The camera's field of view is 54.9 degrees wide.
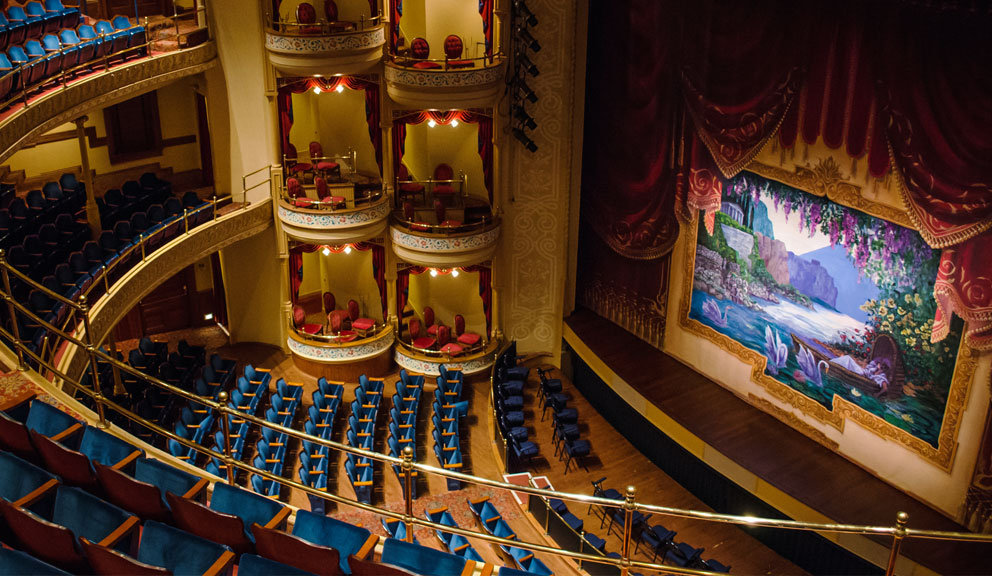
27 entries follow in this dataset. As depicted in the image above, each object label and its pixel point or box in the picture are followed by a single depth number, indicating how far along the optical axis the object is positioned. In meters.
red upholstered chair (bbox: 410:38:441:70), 14.62
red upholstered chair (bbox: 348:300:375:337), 15.65
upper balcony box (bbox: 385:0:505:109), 14.23
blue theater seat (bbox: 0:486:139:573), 4.15
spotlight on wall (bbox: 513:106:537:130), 14.76
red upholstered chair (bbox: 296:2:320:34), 14.40
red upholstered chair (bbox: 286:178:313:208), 14.61
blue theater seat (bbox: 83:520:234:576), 4.22
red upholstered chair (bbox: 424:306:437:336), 16.12
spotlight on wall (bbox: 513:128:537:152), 14.80
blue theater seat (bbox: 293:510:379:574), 4.59
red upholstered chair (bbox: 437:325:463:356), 15.61
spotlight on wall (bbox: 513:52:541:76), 14.45
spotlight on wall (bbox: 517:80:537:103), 14.62
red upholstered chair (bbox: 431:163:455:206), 15.87
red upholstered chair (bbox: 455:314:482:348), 15.92
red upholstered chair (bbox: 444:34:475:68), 14.76
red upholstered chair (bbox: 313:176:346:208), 14.60
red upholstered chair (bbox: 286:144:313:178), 15.28
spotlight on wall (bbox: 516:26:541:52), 14.34
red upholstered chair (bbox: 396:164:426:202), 15.62
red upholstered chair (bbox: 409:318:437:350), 15.77
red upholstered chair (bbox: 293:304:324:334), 15.47
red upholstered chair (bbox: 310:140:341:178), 15.45
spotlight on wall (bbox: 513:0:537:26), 14.15
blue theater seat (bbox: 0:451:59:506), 4.61
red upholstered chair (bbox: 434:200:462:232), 15.07
